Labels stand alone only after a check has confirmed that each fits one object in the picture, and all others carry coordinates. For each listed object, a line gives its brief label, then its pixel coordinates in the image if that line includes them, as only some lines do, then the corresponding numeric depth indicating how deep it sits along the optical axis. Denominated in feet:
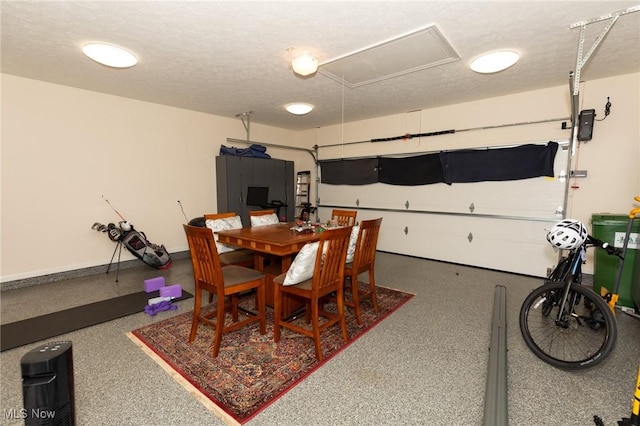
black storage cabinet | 18.07
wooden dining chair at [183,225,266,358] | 7.30
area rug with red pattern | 6.07
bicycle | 6.94
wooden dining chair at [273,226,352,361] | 7.32
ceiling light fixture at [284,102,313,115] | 14.47
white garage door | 13.84
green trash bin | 10.06
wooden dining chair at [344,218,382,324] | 9.28
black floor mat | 8.31
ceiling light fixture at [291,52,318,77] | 9.18
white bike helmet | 7.50
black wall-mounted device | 12.15
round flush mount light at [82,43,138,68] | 8.98
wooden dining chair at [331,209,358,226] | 13.91
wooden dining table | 8.32
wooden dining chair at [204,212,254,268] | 10.70
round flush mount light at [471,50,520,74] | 9.69
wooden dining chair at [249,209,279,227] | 12.94
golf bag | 13.96
